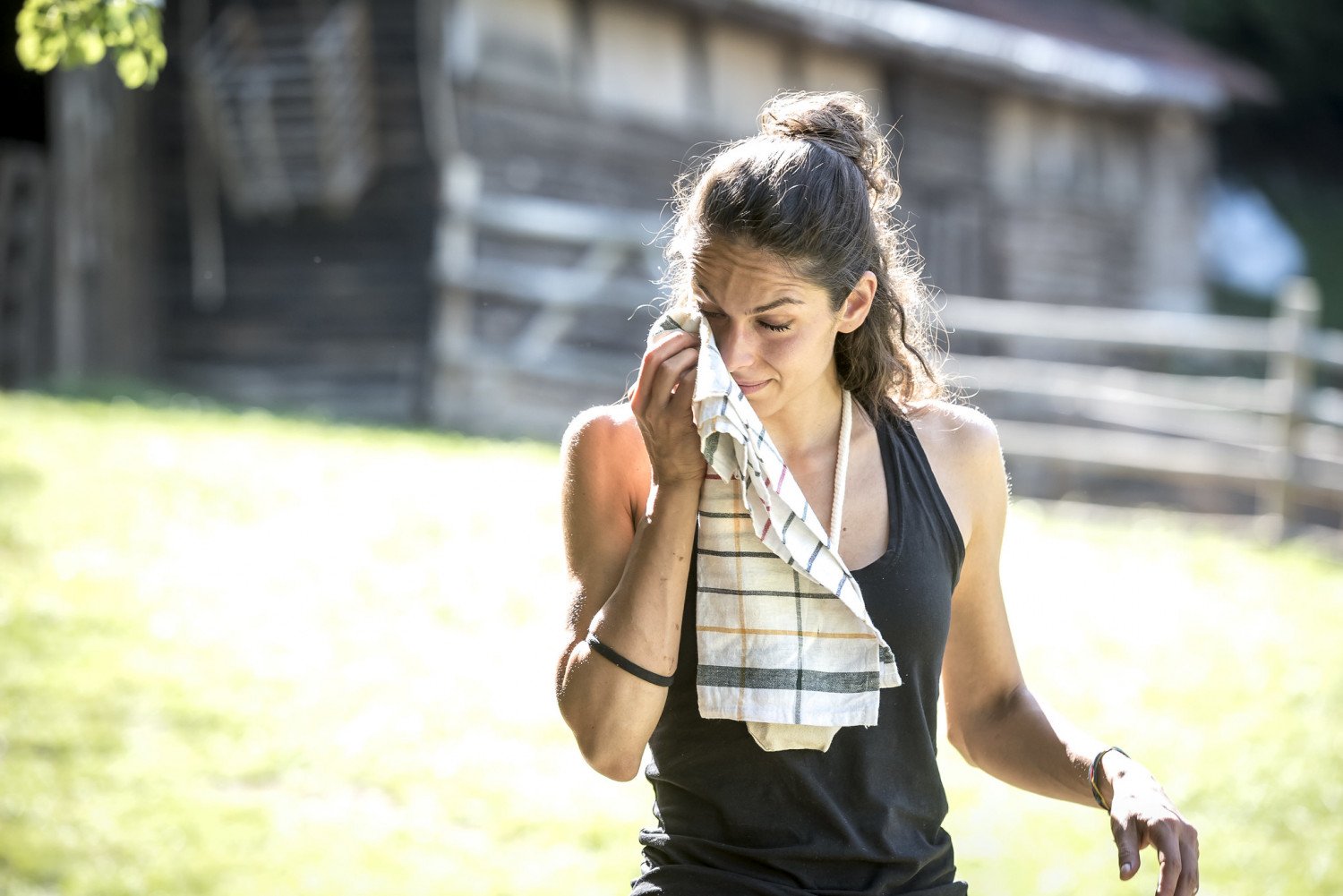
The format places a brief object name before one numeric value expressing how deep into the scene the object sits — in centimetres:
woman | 428
